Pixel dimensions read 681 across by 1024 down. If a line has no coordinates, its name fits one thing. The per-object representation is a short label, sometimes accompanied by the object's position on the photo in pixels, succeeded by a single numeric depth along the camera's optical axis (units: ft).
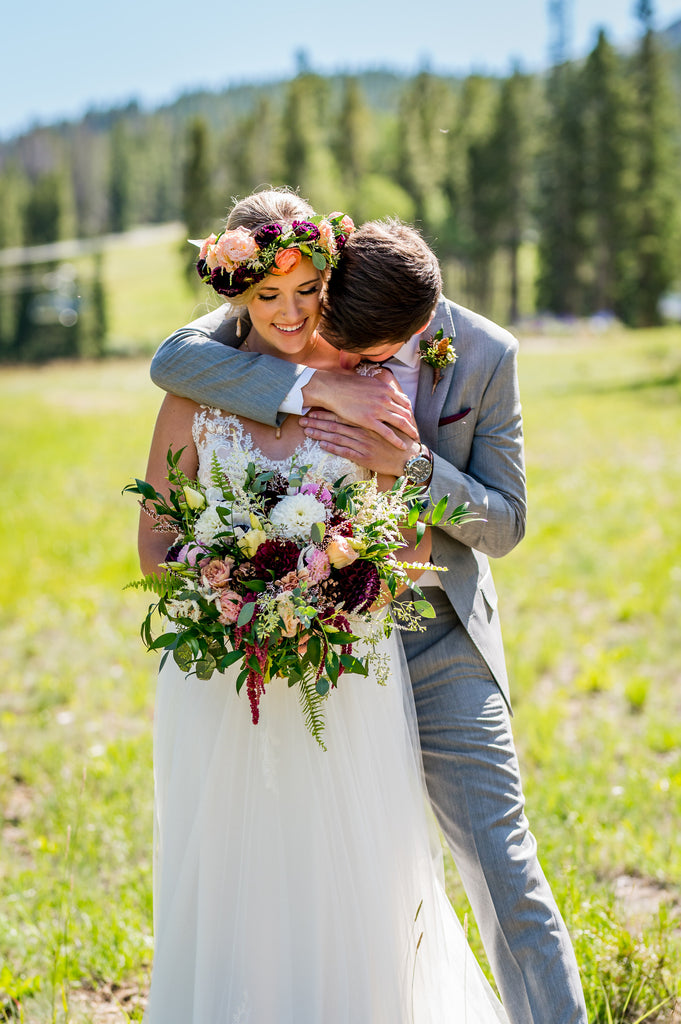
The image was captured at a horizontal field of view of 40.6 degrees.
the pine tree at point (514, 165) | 187.73
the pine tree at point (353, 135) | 205.36
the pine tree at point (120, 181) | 347.56
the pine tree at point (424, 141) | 211.00
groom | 8.71
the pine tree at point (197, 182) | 184.14
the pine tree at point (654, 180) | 168.96
